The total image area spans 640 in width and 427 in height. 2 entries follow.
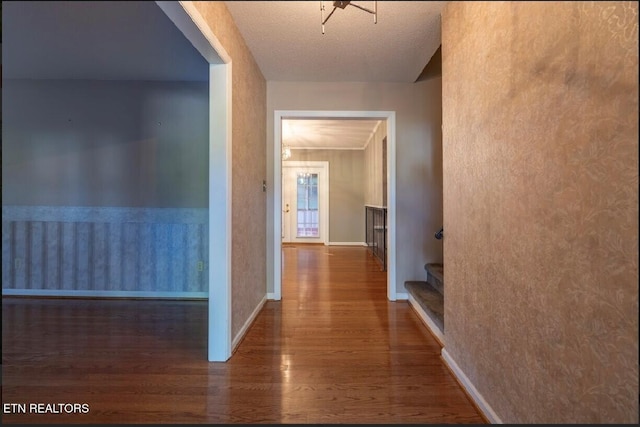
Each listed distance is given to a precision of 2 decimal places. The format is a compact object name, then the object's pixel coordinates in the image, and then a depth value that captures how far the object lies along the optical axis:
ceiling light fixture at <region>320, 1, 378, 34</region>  1.32
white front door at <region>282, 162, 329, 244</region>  6.79
